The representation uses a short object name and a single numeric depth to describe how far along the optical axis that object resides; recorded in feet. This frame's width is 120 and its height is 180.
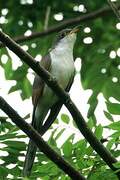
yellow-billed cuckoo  35.19
